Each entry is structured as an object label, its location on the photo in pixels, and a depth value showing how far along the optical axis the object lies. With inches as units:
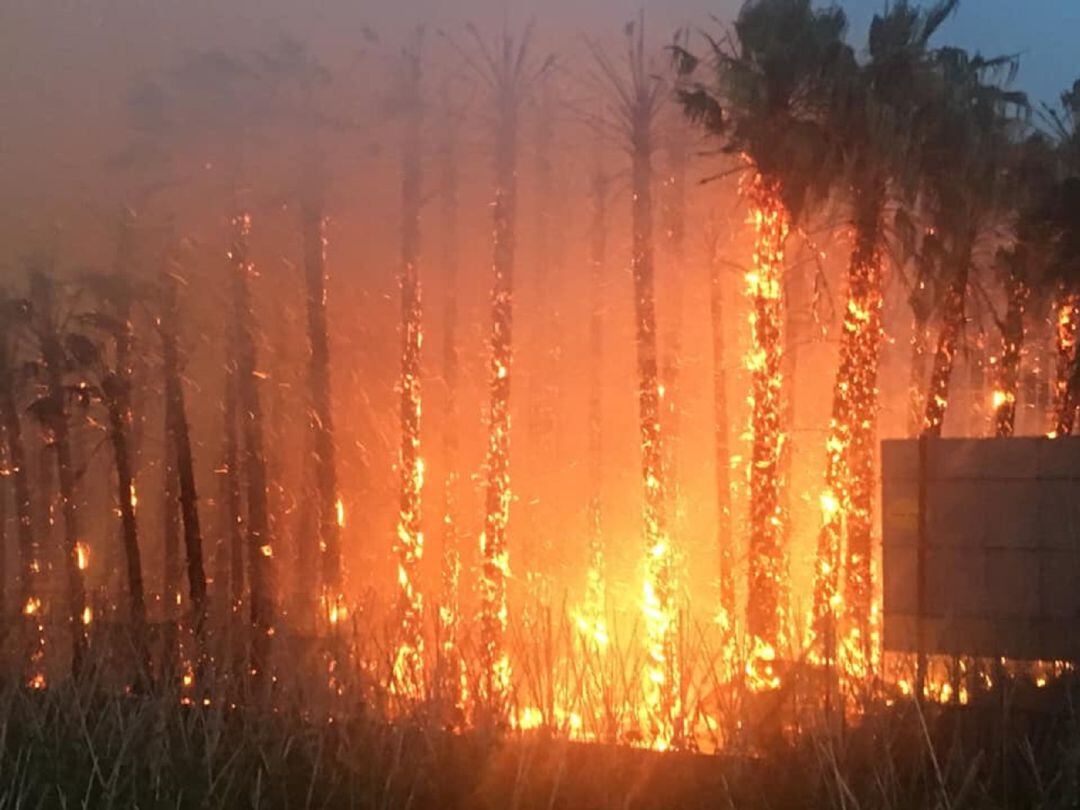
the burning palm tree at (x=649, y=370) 1064.8
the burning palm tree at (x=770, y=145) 752.3
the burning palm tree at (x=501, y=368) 1183.6
